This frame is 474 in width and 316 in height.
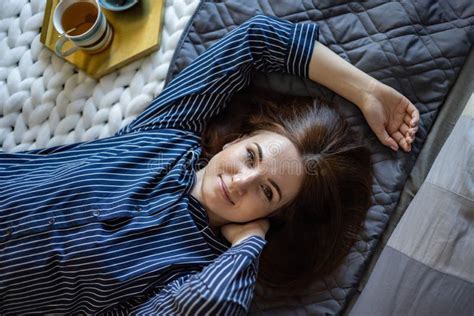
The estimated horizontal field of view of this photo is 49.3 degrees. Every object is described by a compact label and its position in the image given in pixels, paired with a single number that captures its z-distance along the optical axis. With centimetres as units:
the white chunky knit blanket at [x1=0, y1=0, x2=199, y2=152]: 107
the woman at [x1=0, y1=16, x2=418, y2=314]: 90
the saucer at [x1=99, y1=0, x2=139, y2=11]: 107
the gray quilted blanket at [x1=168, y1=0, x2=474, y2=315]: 98
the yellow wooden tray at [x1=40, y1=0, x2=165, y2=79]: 108
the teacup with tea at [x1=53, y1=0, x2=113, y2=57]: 102
